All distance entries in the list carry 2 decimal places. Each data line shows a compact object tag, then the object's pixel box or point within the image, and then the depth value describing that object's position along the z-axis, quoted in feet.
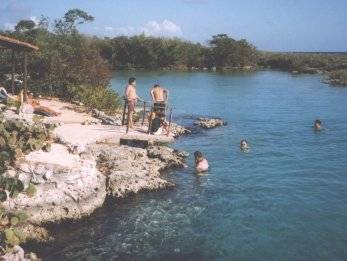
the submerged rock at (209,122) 99.70
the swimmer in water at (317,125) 98.58
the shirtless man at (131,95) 70.05
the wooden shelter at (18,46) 73.82
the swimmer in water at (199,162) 65.77
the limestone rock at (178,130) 89.40
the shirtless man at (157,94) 70.18
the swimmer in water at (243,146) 80.23
